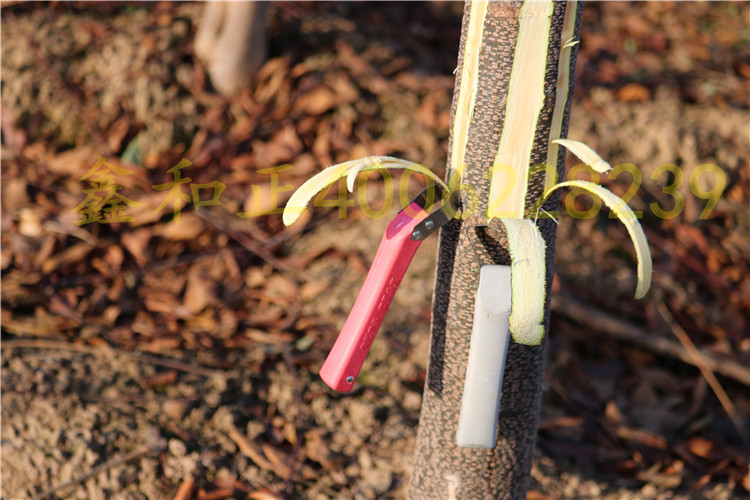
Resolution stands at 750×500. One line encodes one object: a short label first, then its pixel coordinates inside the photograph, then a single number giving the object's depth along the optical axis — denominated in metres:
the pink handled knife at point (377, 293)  1.04
